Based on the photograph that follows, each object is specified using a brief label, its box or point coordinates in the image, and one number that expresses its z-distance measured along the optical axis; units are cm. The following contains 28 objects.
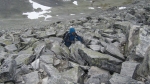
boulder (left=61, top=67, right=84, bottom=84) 477
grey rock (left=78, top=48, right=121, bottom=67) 522
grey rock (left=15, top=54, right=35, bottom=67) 559
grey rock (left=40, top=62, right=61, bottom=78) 489
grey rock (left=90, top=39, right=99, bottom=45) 681
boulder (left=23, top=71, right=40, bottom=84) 474
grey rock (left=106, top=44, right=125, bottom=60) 546
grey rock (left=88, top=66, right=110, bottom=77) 491
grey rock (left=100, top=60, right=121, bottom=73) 502
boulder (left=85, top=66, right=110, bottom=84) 453
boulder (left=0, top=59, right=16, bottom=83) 454
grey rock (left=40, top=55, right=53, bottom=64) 561
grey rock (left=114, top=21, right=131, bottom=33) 844
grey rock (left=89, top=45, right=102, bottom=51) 612
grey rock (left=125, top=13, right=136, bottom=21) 1118
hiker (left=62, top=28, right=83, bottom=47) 686
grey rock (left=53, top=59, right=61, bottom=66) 561
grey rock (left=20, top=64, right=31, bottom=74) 518
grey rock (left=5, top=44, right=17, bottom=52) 724
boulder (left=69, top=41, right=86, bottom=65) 562
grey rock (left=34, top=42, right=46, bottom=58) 608
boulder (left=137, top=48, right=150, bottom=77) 412
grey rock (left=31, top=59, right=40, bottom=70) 536
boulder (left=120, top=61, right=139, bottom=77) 437
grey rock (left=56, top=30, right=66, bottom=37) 806
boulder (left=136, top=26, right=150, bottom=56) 480
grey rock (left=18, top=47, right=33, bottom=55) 626
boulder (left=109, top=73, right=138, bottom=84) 400
